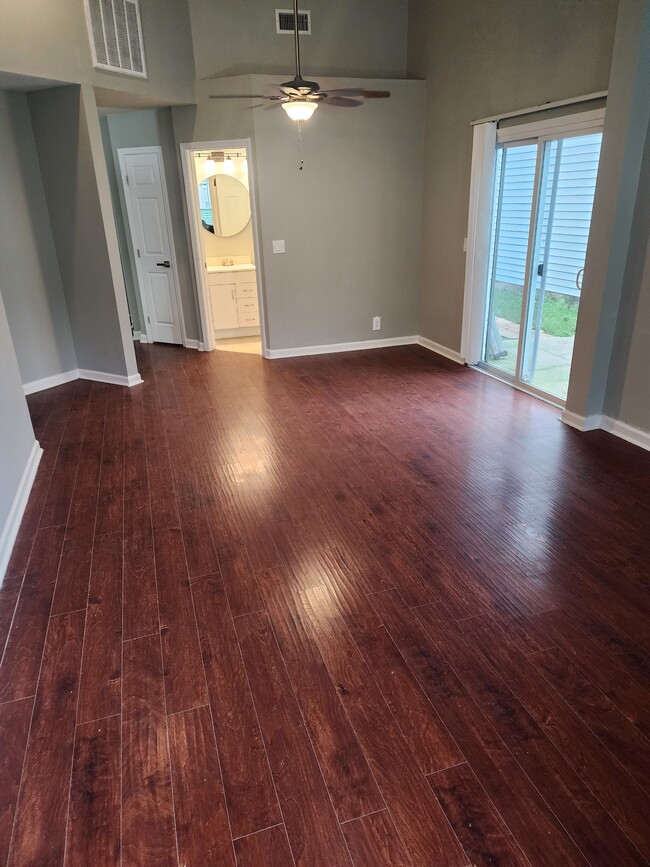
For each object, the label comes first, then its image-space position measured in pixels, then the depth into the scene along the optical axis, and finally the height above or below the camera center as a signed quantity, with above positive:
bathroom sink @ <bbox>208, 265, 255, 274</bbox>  7.03 -0.51
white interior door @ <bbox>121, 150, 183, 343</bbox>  6.30 -0.18
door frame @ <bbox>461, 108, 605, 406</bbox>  4.23 +0.05
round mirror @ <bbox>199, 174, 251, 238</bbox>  7.02 +0.26
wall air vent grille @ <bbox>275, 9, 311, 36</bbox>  5.43 +1.90
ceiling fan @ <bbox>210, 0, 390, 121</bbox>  3.73 +0.85
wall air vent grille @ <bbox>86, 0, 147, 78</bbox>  4.44 +1.52
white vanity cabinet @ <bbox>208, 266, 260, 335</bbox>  7.07 -0.89
